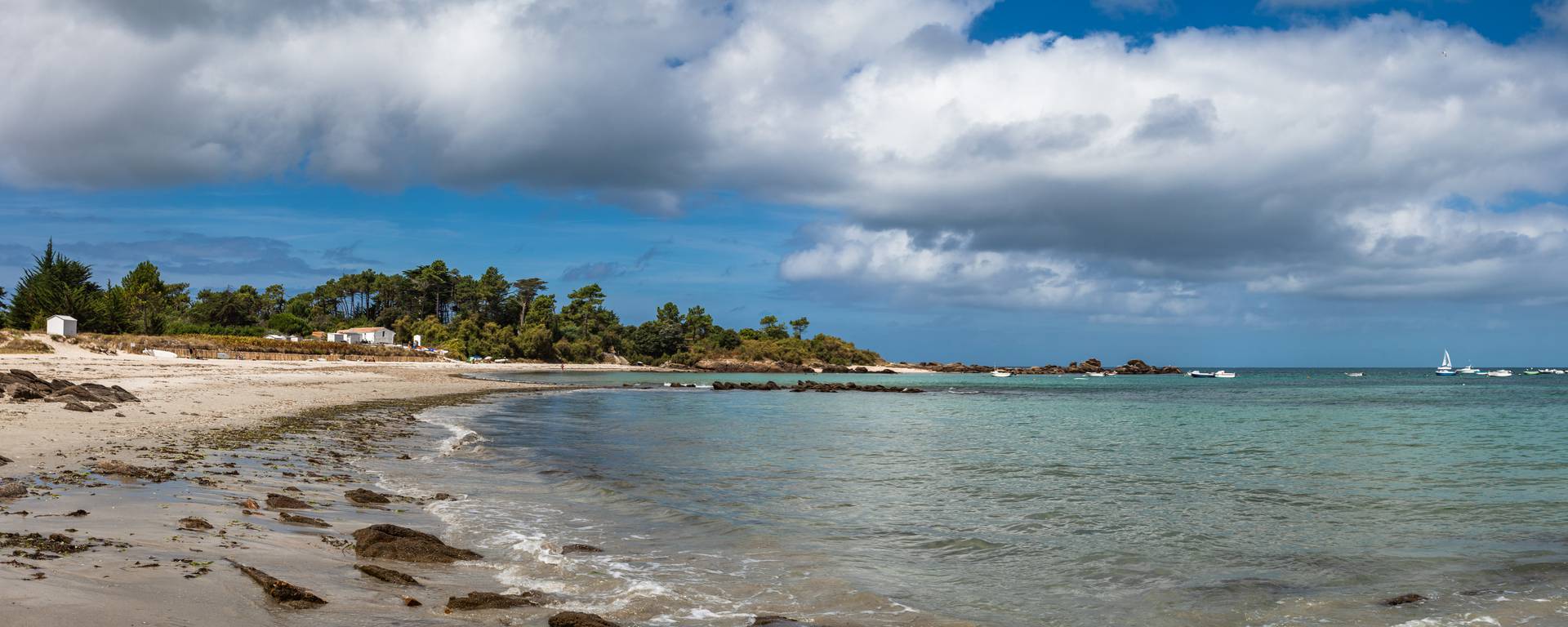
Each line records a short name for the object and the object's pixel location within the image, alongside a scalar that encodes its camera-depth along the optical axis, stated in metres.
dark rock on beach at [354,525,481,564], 8.81
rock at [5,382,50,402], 19.98
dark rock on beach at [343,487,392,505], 11.99
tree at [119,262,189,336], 83.81
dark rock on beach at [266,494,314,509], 10.68
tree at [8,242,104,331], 73.88
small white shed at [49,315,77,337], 64.50
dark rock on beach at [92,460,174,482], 11.31
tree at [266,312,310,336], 121.02
